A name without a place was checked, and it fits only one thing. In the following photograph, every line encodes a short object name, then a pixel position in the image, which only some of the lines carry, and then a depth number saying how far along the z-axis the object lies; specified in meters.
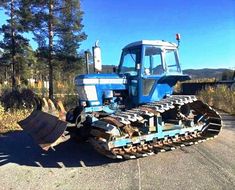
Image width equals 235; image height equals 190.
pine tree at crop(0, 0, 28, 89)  14.09
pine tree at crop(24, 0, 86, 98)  11.59
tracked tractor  3.88
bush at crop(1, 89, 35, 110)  8.27
